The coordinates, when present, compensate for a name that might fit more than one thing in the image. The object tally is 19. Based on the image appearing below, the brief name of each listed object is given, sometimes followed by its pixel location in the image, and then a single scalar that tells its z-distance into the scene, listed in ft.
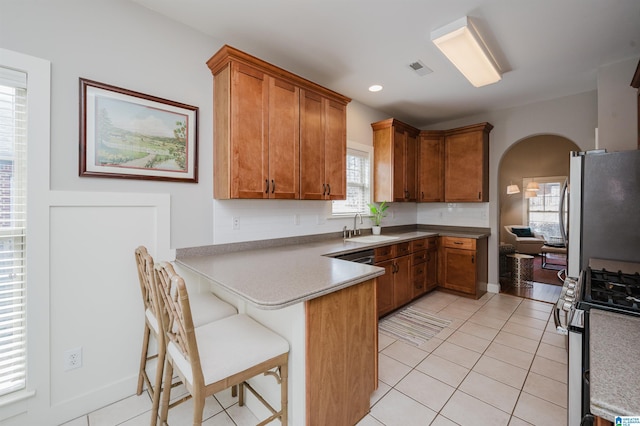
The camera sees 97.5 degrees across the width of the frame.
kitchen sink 10.70
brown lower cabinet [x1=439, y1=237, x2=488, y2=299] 12.57
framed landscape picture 5.86
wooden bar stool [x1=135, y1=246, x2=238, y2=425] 5.01
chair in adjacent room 21.58
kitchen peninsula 4.54
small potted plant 12.55
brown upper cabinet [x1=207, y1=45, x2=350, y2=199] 7.13
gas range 3.67
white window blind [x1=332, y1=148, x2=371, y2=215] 12.13
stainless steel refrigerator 6.13
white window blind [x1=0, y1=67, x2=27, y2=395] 5.16
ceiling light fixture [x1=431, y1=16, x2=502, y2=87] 7.01
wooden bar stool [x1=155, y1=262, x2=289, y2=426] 3.71
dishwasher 8.69
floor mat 9.23
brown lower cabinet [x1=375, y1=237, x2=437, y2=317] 10.41
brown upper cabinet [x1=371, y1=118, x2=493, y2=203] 12.87
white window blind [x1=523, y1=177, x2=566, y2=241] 24.06
